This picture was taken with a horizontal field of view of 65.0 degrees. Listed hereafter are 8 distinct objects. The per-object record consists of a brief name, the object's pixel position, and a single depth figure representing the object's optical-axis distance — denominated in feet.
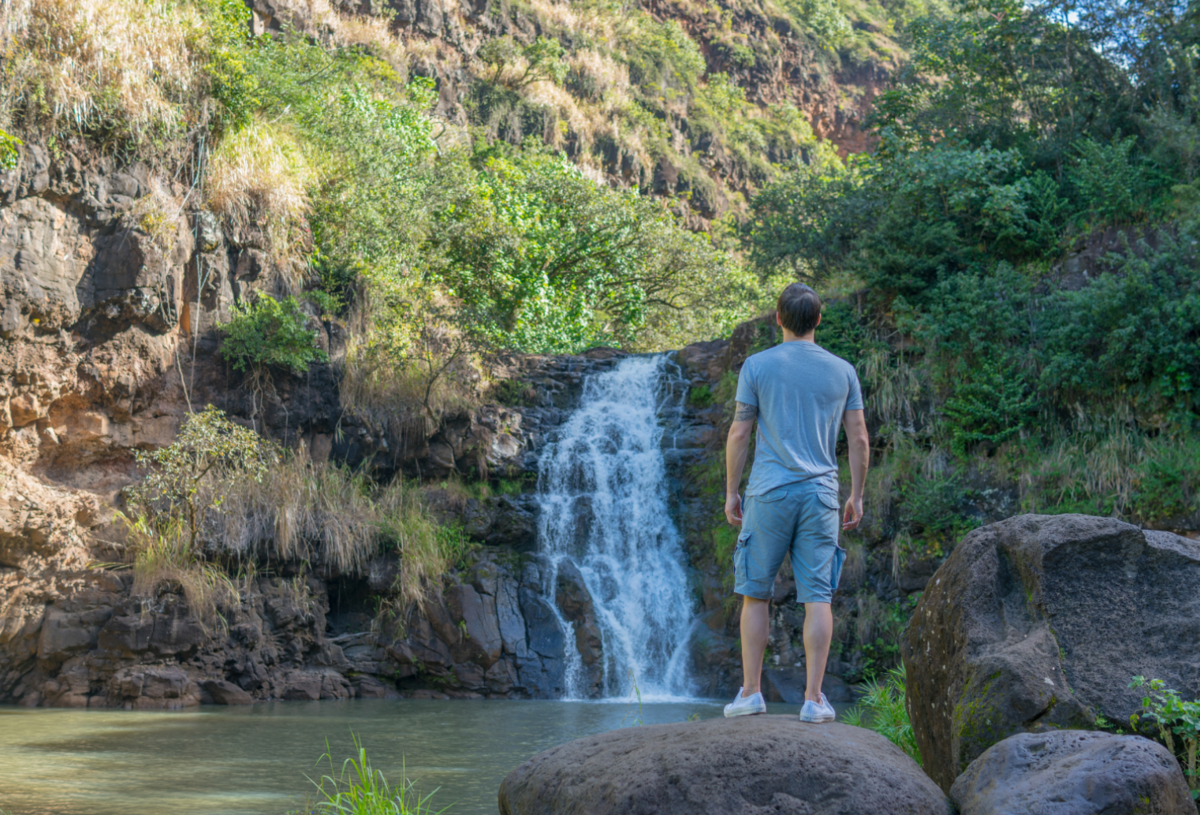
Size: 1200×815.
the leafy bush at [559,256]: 59.31
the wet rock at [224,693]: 34.24
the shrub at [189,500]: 35.50
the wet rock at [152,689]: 33.01
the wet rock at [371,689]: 37.55
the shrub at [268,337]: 43.19
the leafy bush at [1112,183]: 42.80
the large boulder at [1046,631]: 13.75
